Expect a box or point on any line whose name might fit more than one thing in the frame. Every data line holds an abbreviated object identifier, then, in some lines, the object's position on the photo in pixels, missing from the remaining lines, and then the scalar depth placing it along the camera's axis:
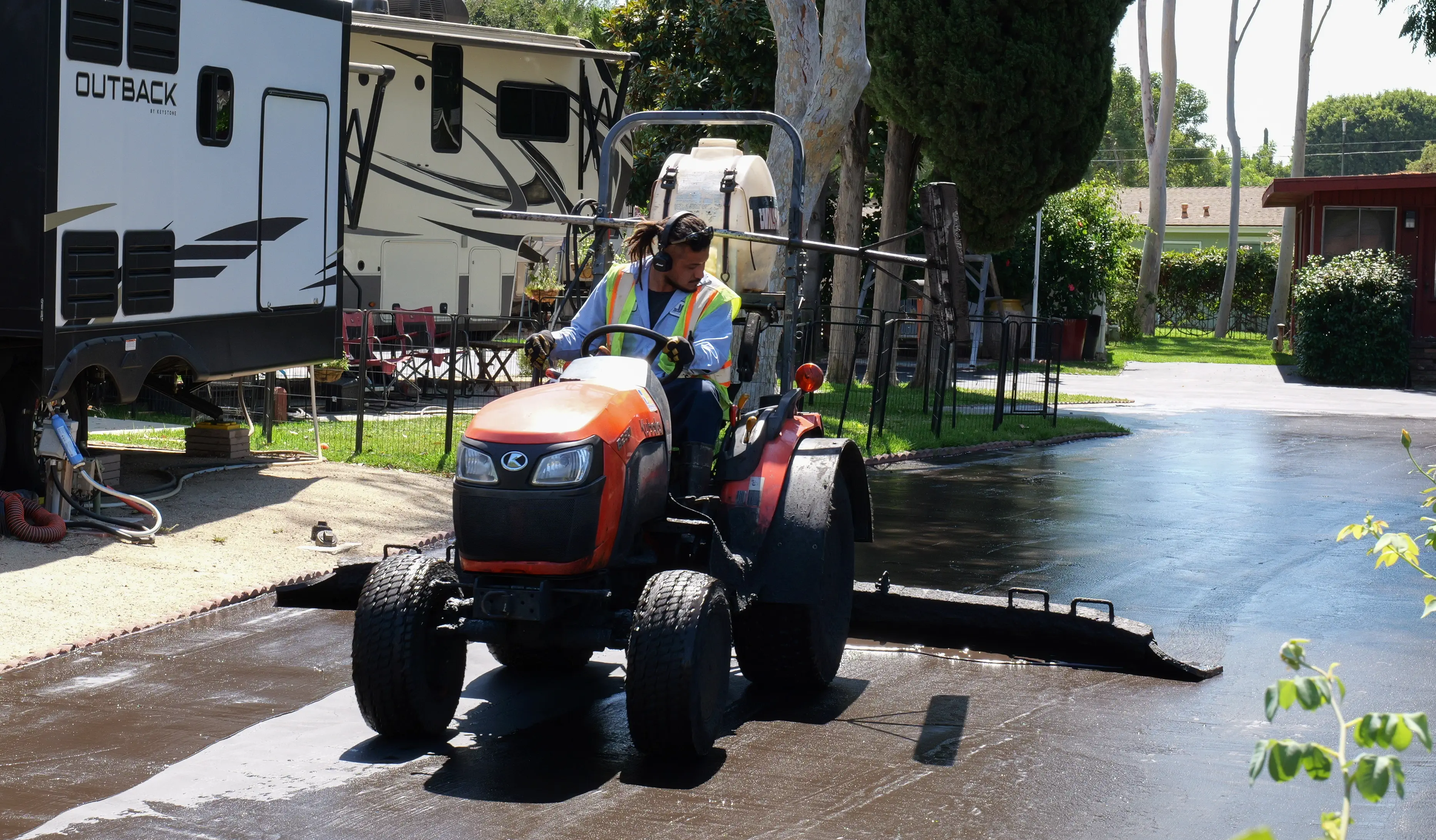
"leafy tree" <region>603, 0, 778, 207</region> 22.70
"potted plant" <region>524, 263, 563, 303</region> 20.22
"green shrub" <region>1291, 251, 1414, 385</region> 27.94
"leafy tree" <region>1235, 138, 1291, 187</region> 109.94
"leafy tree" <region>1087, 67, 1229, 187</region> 95.19
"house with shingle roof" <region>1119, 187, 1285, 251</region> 58.34
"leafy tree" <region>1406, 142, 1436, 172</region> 103.44
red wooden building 30.42
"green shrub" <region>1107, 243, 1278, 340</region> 47.44
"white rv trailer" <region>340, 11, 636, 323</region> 18.62
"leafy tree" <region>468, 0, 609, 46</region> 62.28
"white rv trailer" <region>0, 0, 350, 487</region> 9.08
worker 6.01
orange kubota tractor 5.22
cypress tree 21.36
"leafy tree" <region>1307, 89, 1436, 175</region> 121.38
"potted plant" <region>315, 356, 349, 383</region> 15.20
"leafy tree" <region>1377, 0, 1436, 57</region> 29.66
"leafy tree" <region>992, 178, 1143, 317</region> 30.95
